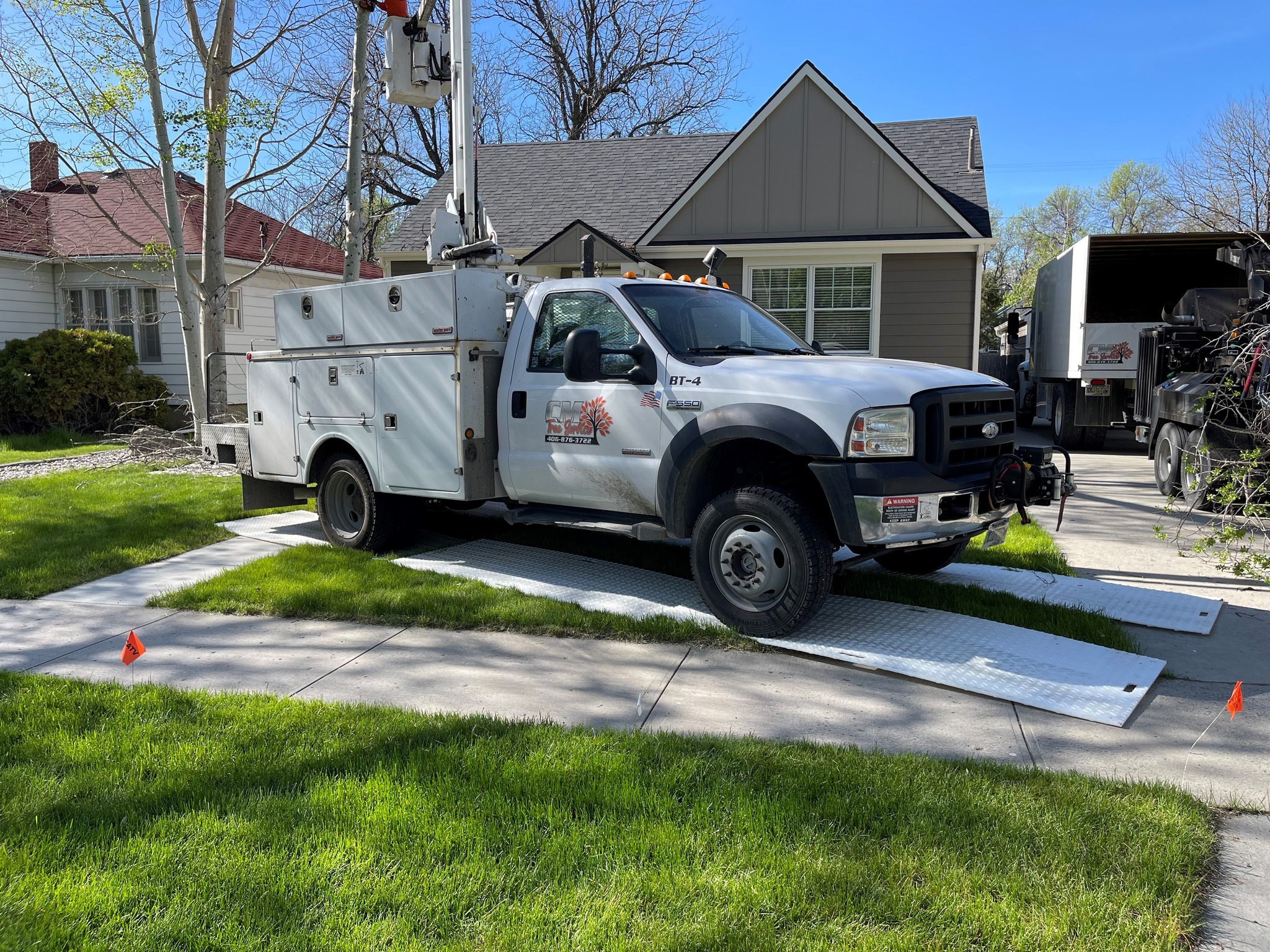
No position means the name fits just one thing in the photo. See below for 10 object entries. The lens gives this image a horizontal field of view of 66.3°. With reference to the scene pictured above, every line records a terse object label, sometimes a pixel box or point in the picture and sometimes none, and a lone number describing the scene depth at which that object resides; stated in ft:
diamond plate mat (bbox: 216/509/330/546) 27.86
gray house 52.06
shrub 54.39
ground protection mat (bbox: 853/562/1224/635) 19.88
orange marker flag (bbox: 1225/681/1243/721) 13.71
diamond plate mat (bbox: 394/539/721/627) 20.35
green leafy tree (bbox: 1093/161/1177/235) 191.31
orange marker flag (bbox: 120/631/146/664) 15.56
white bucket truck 17.28
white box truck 49.06
